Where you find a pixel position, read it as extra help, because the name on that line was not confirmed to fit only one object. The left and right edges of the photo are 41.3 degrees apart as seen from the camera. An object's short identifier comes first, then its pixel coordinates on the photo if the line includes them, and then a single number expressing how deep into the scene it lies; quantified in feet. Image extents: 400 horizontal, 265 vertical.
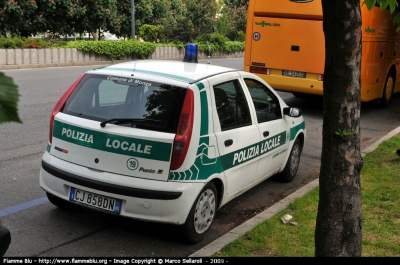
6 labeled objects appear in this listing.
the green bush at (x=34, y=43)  72.02
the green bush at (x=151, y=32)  108.37
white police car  15.06
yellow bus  39.81
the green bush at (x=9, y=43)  68.80
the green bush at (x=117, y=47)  81.49
